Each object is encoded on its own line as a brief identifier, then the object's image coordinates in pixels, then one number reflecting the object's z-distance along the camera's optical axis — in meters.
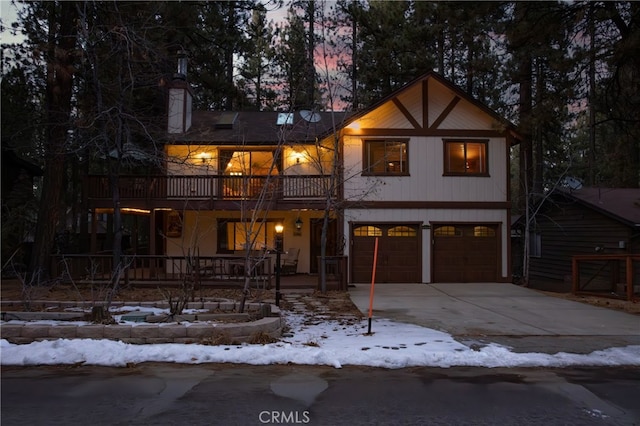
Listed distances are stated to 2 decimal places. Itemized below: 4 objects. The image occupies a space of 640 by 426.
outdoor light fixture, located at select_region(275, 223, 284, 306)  10.74
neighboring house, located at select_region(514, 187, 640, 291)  17.52
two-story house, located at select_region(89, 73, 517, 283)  17.33
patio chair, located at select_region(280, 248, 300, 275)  18.38
